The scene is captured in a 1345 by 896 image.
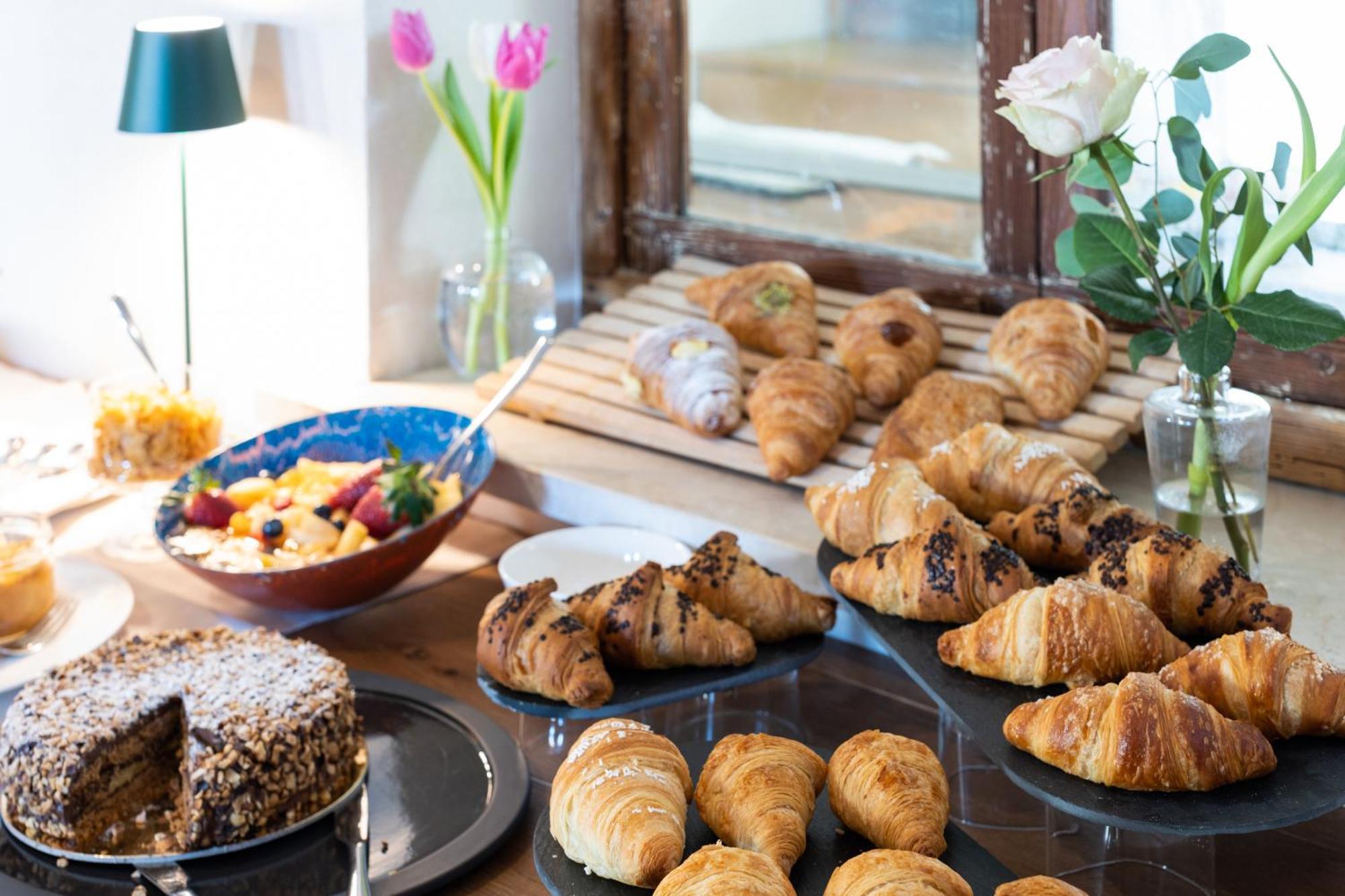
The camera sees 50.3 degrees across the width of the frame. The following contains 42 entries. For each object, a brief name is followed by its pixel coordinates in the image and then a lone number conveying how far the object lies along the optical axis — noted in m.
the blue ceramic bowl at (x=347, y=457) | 1.39
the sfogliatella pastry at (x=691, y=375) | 1.59
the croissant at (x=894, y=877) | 0.80
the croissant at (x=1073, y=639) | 1.00
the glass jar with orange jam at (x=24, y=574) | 1.36
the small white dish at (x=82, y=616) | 1.33
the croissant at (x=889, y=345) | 1.56
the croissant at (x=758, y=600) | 1.19
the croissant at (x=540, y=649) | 1.09
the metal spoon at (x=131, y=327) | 1.68
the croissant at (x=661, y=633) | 1.14
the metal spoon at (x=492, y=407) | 1.53
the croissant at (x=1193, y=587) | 1.04
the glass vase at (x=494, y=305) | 1.87
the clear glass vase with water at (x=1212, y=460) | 1.17
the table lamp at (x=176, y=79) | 1.70
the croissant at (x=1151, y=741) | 0.89
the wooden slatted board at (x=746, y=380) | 1.50
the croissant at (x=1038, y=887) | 0.81
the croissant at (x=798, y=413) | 1.48
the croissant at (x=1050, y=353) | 1.49
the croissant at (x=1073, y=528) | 1.16
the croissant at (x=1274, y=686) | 0.94
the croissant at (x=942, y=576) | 1.10
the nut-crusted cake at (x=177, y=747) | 1.06
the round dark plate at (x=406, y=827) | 1.03
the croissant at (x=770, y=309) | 1.68
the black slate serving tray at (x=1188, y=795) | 0.87
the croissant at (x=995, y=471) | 1.26
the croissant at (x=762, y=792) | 0.89
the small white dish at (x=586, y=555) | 1.41
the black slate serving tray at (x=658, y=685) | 1.11
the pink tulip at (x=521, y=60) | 1.75
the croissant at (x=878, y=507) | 1.22
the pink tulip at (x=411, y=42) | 1.71
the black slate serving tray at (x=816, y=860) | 0.90
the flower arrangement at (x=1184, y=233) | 1.03
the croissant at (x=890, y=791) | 0.91
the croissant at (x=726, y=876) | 0.81
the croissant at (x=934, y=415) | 1.44
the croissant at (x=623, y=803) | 0.88
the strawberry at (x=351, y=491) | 1.49
